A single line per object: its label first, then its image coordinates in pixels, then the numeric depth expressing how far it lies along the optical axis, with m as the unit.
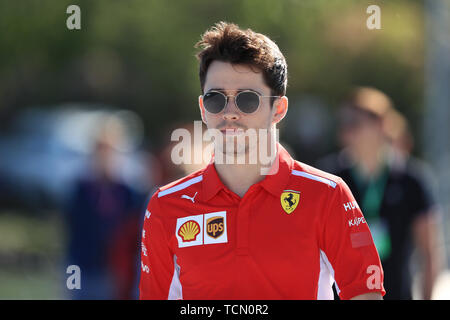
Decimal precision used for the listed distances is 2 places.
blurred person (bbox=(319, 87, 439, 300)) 10.17
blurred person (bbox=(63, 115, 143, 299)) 13.79
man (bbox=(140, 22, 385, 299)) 6.26
